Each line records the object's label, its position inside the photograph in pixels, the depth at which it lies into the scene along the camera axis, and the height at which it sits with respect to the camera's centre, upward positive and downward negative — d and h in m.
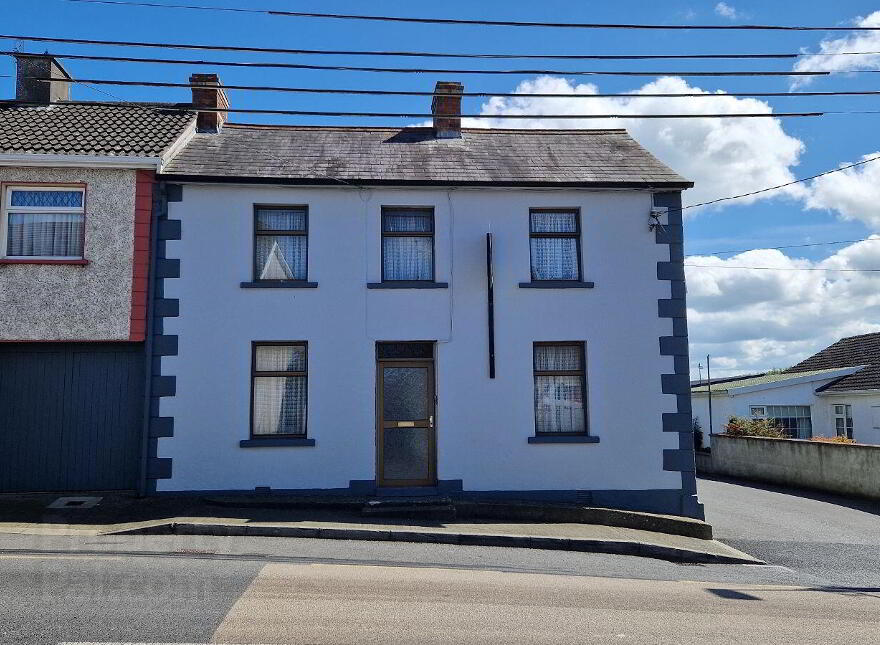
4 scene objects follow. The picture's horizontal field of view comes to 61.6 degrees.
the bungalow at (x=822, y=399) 23.55 +0.74
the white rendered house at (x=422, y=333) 12.20 +1.54
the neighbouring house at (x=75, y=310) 11.81 +1.88
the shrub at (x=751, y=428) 21.84 -0.21
